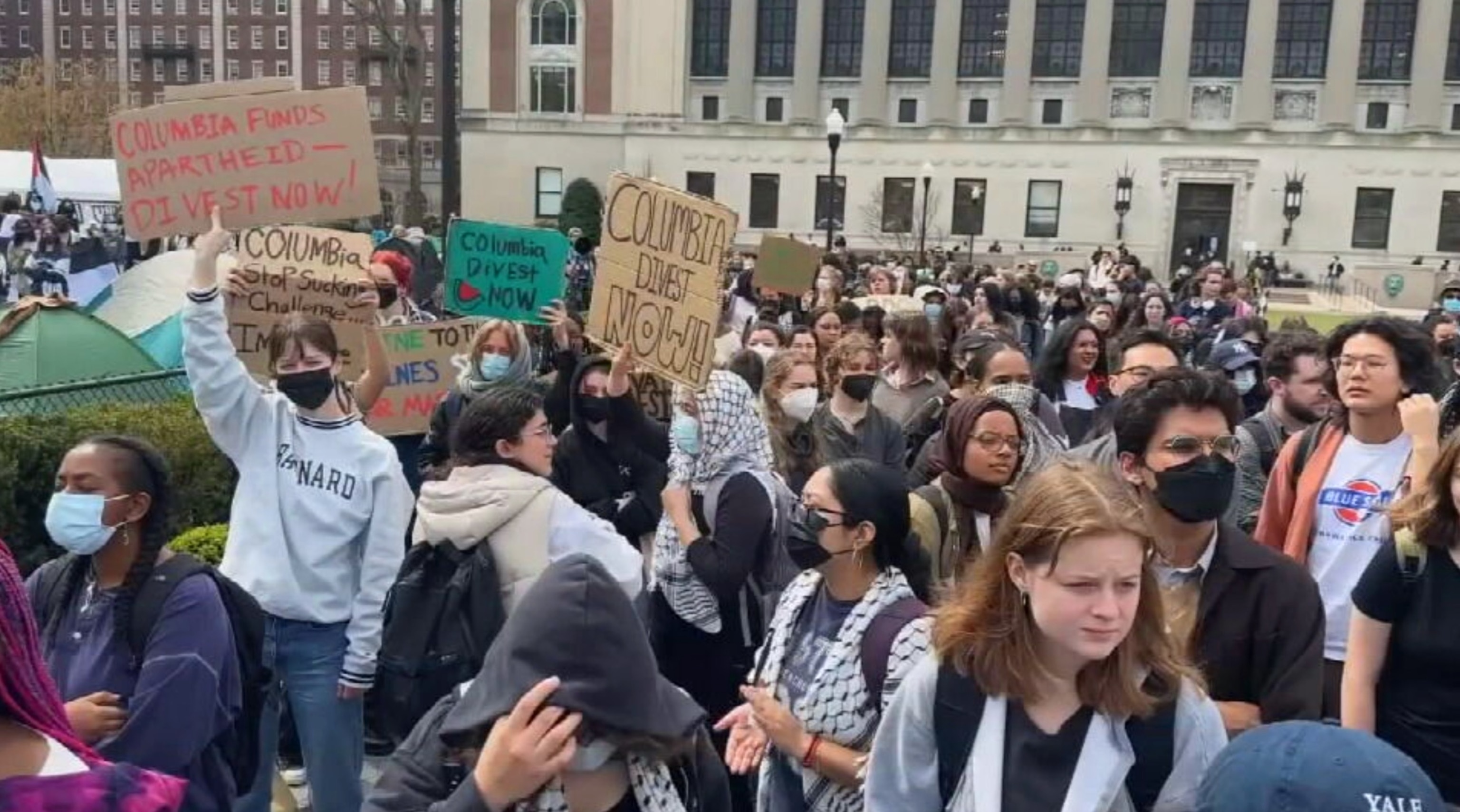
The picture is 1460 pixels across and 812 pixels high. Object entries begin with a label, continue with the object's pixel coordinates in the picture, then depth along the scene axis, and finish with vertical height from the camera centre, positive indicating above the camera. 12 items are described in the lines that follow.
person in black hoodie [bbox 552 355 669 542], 5.24 -1.22
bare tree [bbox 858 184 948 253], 54.03 -1.61
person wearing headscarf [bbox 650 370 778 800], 4.19 -1.24
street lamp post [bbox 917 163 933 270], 41.01 +0.32
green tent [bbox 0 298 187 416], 7.61 -1.30
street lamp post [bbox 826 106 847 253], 21.14 +0.87
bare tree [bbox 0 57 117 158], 53.62 +1.64
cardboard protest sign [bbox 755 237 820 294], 12.06 -0.80
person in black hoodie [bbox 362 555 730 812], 1.97 -0.88
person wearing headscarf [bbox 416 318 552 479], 6.14 -1.02
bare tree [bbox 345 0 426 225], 36.66 +3.12
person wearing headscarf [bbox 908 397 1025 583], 4.00 -0.95
